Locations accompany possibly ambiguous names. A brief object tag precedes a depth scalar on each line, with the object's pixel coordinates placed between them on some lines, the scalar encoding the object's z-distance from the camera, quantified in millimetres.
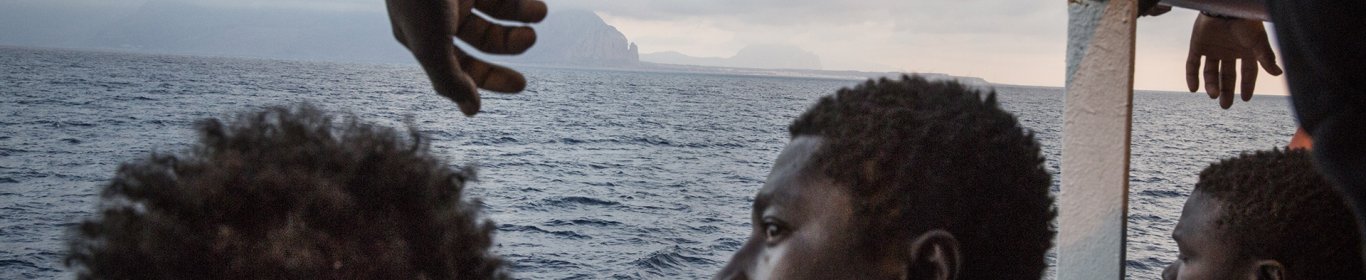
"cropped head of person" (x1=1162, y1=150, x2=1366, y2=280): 2178
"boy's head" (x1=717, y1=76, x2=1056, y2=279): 1476
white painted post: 2363
